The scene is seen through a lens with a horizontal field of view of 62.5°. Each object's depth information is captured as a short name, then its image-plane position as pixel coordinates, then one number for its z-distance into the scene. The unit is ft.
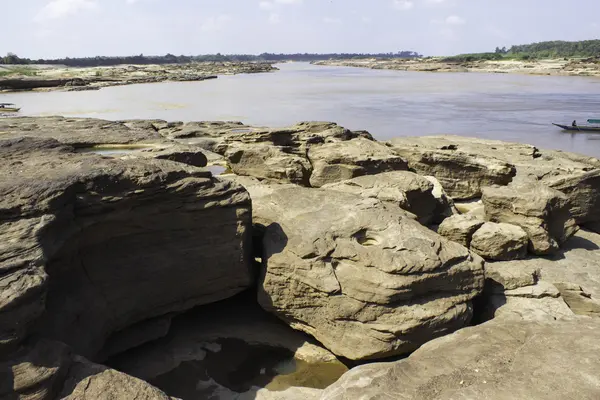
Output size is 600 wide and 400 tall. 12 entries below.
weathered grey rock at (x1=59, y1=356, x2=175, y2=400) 14.15
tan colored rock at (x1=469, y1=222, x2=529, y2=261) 25.94
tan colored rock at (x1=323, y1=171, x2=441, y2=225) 29.25
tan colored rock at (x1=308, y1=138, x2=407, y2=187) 37.01
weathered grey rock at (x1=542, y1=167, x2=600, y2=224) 32.94
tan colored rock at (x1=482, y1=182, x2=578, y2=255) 27.63
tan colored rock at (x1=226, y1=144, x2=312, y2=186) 37.32
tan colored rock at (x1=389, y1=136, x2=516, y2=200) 38.42
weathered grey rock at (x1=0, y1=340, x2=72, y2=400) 13.48
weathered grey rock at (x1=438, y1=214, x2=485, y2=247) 26.89
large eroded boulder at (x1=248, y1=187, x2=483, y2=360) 19.51
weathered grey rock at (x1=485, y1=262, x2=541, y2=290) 23.40
